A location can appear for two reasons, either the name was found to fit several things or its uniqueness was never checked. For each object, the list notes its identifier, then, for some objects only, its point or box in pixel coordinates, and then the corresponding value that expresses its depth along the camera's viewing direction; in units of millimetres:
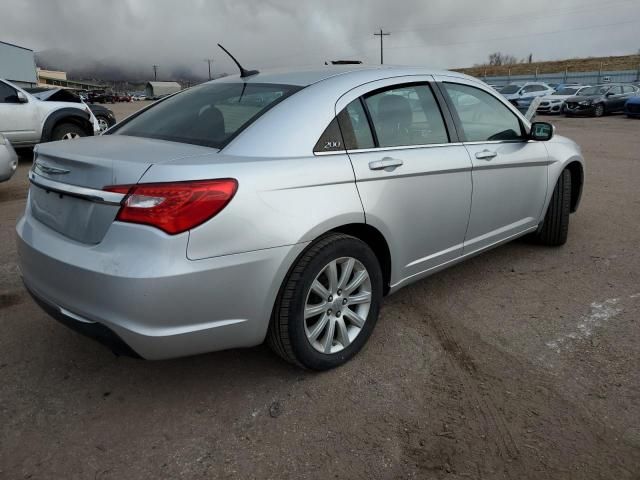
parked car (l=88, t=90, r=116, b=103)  60919
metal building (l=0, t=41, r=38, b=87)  37281
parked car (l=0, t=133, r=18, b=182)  6570
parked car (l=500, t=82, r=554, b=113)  23545
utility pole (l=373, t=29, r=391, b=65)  69375
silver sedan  2174
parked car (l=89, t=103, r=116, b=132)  13250
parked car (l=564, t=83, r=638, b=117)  23000
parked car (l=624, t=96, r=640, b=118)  21172
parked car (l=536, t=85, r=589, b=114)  24844
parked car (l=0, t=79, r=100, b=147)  8938
